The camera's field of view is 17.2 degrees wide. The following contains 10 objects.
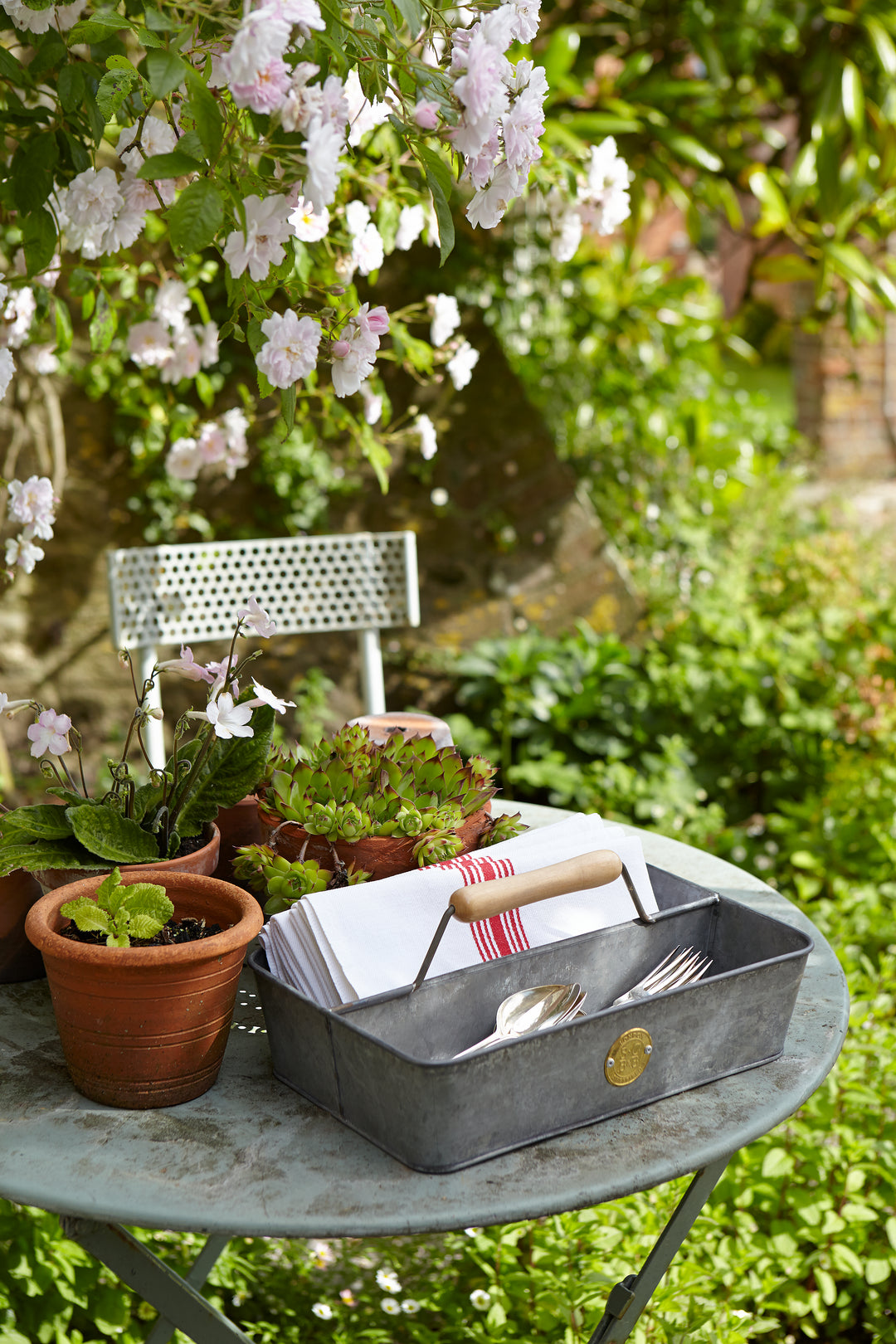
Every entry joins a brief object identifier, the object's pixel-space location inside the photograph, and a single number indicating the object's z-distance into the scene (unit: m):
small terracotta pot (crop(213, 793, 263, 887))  2.14
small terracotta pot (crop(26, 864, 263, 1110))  1.86
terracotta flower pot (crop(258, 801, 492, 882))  2.02
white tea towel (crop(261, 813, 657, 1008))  1.91
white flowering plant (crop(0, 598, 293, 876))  1.99
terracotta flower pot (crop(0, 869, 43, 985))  2.03
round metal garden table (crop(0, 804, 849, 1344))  1.79
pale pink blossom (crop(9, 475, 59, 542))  2.26
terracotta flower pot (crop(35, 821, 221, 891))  1.99
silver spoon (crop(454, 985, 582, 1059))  1.91
